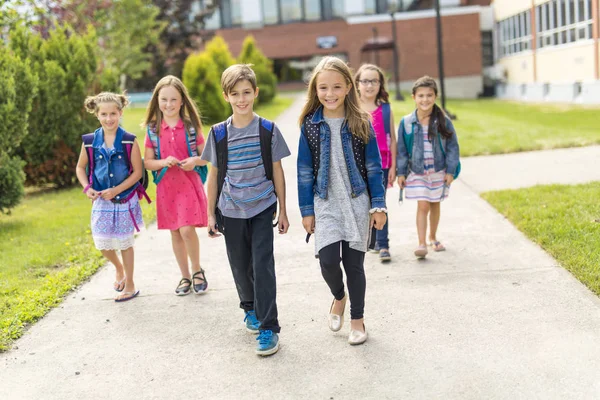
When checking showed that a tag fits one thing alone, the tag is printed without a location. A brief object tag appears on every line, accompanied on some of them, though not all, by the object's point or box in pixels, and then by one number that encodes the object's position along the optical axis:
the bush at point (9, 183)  8.52
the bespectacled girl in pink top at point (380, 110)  5.84
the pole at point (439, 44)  17.91
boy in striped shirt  4.25
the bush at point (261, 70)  29.57
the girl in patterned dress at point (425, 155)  5.97
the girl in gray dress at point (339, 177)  4.11
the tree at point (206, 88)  20.14
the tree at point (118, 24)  22.28
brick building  40.25
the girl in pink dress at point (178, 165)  5.28
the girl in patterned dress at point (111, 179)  5.28
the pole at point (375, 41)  39.62
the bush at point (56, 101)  10.87
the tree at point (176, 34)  36.50
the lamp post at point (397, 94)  27.56
